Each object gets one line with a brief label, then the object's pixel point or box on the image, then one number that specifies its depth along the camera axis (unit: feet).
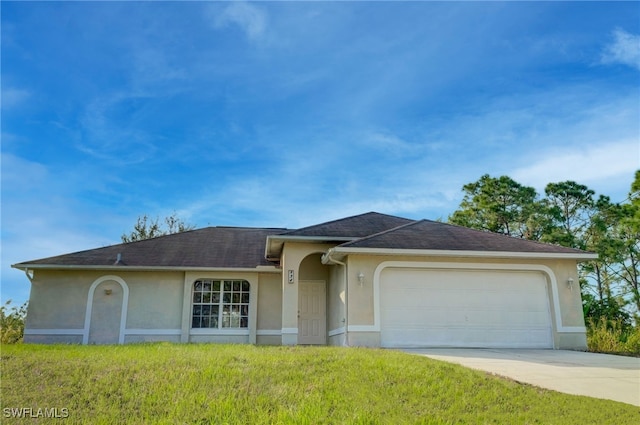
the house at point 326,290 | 40.60
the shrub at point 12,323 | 58.23
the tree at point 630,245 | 74.84
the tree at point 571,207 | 80.72
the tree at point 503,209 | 82.77
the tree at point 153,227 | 107.04
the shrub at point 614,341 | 46.16
